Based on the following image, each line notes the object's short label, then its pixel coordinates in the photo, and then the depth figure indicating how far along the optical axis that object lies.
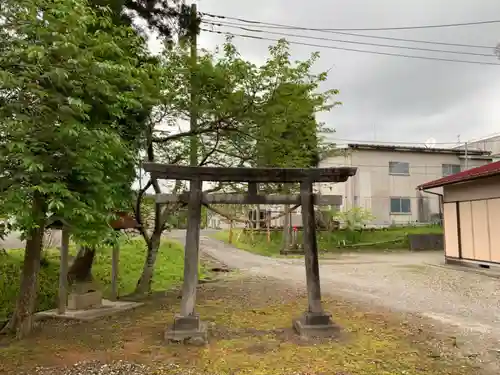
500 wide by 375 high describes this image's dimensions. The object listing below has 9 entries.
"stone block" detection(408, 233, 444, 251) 24.17
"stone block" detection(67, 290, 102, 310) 8.44
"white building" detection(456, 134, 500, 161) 31.48
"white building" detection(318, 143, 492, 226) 27.23
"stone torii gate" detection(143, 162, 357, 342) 6.64
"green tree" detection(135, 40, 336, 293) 8.77
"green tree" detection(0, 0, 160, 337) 4.78
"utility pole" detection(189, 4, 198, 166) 8.91
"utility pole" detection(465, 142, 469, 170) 27.16
